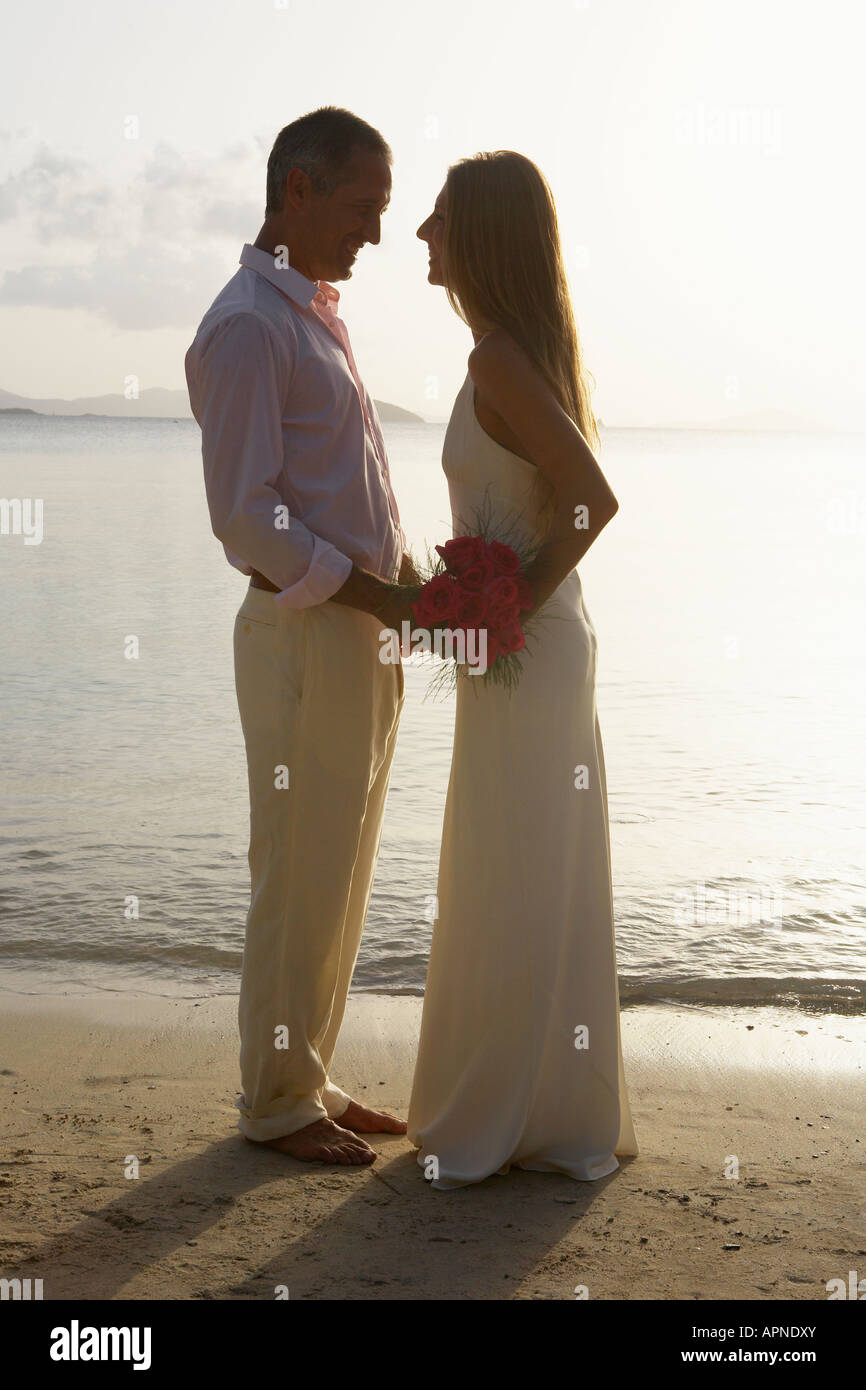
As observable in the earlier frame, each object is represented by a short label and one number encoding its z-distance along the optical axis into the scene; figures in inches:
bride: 136.3
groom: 131.6
